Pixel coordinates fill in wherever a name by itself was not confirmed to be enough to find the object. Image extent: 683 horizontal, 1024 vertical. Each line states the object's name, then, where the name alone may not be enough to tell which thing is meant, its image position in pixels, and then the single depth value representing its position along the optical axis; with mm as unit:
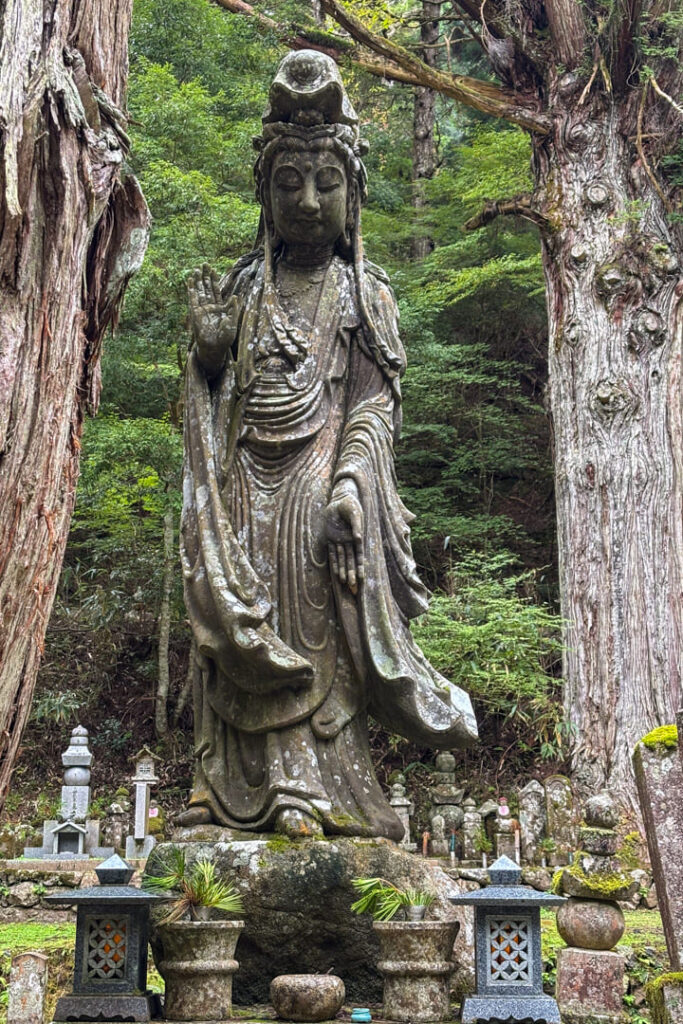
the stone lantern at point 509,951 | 4117
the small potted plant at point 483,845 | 11508
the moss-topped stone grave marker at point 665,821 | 5617
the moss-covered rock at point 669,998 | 4508
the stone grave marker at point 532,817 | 11156
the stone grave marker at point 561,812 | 11086
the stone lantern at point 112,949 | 4164
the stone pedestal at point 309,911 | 4652
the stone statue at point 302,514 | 5156
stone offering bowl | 4207
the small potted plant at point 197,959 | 4219
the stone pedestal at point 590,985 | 4797
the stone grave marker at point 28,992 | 4539
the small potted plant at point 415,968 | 4242
